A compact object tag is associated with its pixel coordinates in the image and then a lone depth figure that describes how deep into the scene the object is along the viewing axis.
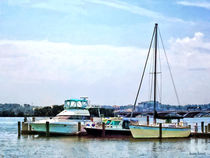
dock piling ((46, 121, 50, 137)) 51.88
